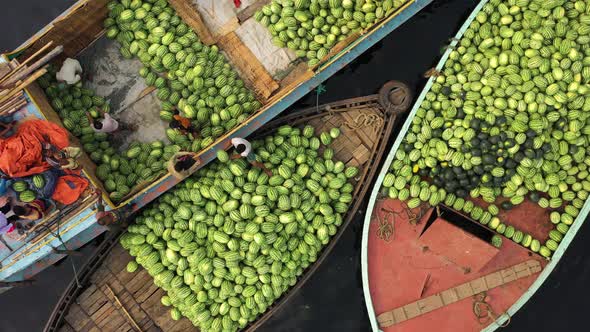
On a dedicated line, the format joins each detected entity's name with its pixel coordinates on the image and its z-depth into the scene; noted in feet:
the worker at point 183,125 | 22.67
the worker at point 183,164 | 21.06
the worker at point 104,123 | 22.84
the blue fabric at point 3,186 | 20.63
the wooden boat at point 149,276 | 23.90
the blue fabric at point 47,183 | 20.90
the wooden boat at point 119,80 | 21.63
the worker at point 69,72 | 23.03
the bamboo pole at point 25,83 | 20.49
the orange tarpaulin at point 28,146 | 20.01
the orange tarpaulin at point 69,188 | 21.36
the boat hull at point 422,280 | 24.02
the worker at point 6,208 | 20.93
